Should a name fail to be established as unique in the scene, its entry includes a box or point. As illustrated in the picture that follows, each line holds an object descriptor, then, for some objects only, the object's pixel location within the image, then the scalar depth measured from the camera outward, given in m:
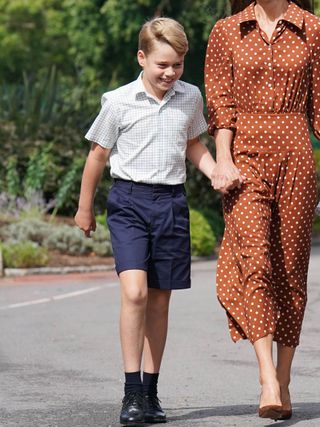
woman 6.54
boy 6.65
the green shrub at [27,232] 19.27
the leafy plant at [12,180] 22.05
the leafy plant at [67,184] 21.86
